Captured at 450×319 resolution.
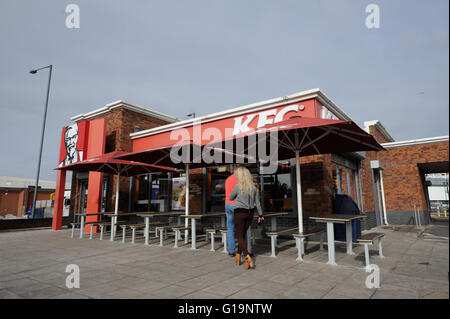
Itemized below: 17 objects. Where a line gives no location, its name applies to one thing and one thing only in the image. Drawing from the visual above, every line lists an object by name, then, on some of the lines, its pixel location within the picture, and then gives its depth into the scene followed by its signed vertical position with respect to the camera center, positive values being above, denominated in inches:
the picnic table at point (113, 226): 315.0 -24.0
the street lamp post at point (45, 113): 584.5 +197.4
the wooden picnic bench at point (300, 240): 192.2 -24.1
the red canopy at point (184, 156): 262.2 +52.3
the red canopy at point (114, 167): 316.3 +49.6
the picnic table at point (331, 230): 182.7 -16.3
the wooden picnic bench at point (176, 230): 259.3 -23.2
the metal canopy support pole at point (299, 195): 207.3 +7.9
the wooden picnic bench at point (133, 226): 294.1 -21.6
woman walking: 174.7 -0.1
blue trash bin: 265.0 -5.1
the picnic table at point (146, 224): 282.4 -18.7
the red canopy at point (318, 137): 175.6 +49.9
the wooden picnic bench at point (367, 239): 169.2 -20.2
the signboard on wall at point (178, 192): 421.1 +20.6
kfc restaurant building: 306.0 +50.0
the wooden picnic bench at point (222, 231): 226.8 -22.5
